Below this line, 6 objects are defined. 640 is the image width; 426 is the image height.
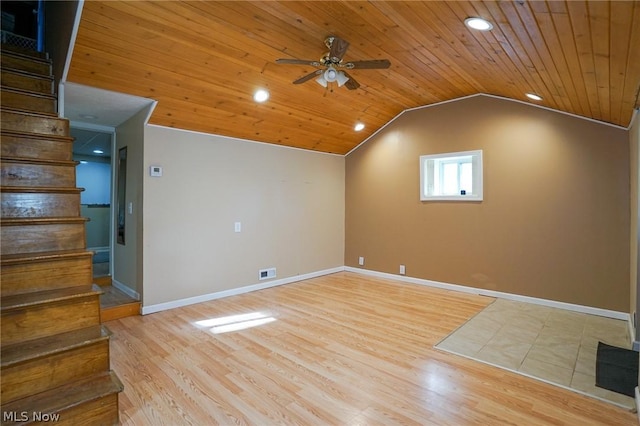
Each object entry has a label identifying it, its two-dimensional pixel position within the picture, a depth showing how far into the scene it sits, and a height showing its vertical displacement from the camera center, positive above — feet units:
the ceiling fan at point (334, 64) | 8.96 +4.30
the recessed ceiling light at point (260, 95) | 12.71 +4.67
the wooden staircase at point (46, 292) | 5.64 -1.69
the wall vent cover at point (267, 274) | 16.68 -3.25
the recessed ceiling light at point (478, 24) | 7.11 +4.27
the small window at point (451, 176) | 15.94 +1.90
